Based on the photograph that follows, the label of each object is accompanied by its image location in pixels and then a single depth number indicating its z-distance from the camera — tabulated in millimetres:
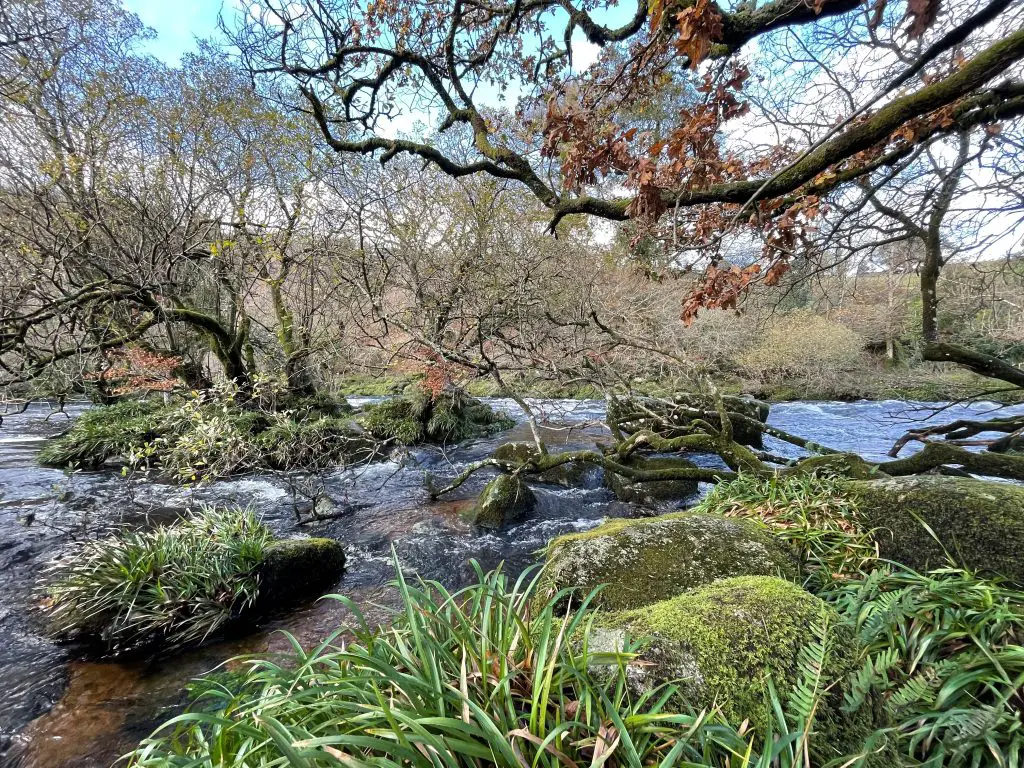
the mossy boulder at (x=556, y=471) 7852
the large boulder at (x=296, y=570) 4633
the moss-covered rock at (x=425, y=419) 11922
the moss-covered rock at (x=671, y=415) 7457
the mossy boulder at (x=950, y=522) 2451
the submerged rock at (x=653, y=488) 6969
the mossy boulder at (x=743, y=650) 1568
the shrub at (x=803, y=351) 17500
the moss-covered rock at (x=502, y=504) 6539
